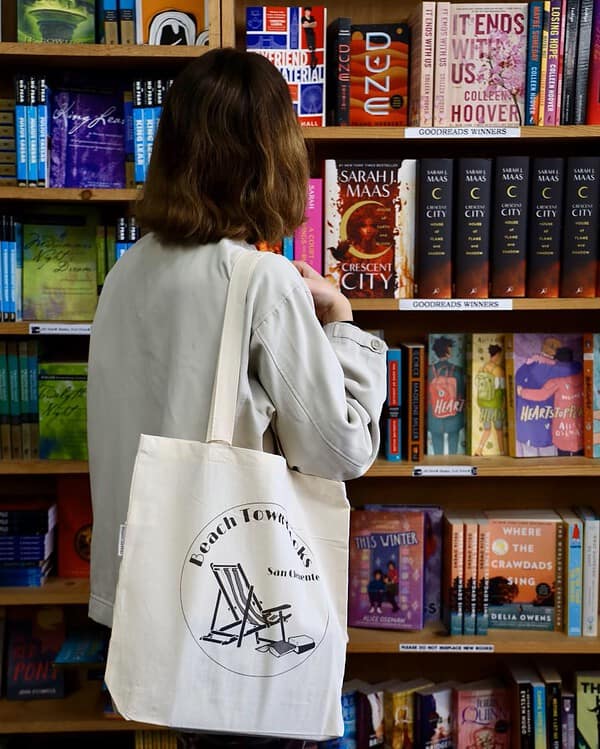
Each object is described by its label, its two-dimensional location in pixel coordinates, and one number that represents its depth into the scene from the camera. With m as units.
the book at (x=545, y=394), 2.13
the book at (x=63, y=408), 2.04
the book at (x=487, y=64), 2.00
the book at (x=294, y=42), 1.98
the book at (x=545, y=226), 2.02
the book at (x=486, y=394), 2.15
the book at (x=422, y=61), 1.96
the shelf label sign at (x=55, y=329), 1.98
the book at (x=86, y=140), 2.02
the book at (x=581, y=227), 2.02
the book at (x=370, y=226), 2.04
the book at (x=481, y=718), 2.20
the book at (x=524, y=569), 2.15
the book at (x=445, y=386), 2.15
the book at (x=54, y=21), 1.96
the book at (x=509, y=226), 2.02
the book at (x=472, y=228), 2.02
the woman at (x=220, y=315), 1.16
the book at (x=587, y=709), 2.16
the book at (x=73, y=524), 2.14
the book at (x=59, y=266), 2.07
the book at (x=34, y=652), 2.20
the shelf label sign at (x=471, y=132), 1.97
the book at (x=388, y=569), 2.16
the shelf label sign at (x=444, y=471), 2.05
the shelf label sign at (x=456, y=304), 2.02
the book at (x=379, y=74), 2.03
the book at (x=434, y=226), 2.02
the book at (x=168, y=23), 1.96
